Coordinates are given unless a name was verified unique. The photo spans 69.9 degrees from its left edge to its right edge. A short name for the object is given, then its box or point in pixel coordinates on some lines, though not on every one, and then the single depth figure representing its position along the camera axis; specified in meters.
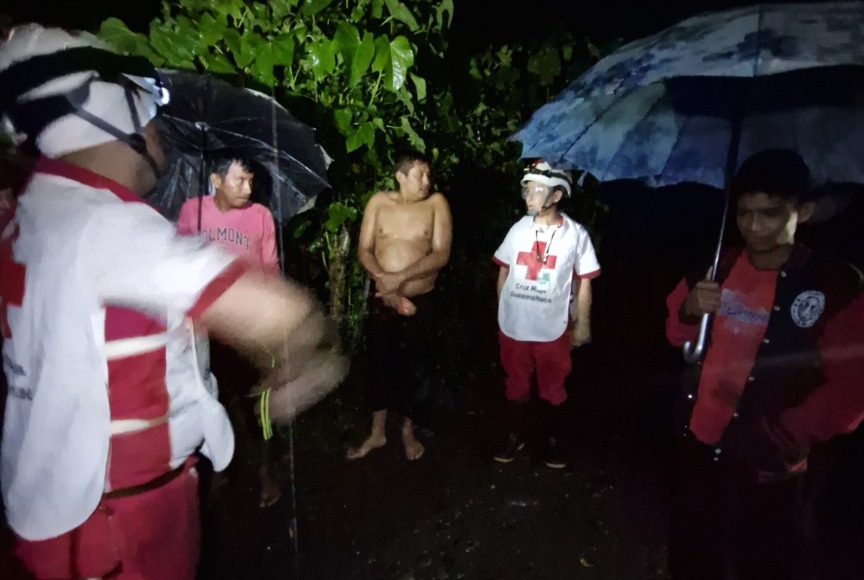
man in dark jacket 2.17
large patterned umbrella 2.03
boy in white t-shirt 3.70
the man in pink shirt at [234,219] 3.43
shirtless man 3.89
